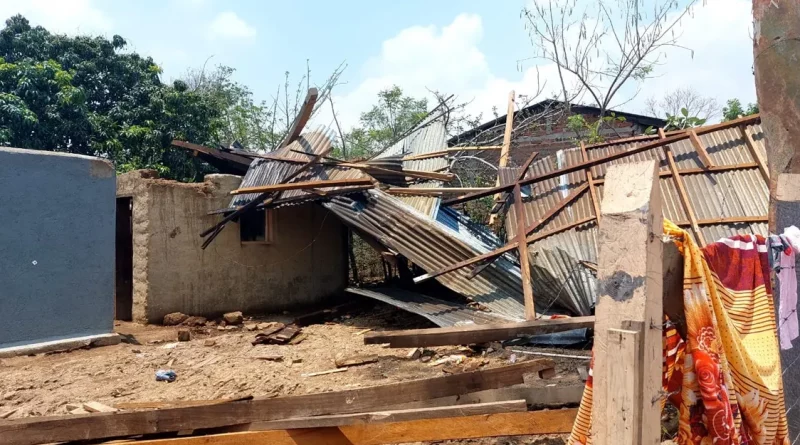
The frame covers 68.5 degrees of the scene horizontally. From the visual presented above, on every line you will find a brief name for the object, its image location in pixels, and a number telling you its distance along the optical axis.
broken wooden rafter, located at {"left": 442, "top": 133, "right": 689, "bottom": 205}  7.34
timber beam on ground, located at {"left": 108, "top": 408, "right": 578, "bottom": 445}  2.97
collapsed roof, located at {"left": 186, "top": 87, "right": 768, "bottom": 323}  7.07
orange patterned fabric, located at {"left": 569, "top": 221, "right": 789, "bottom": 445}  1.83
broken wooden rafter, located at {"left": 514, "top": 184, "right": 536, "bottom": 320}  6.46
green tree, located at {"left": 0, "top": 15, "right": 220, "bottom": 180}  14.98
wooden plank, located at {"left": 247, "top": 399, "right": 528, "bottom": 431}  2.98
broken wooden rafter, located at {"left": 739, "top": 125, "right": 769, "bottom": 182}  7.23
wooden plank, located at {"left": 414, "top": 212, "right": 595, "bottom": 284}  7.29
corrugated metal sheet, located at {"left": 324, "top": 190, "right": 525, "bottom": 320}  7.67
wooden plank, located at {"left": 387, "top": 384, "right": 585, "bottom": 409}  3.47
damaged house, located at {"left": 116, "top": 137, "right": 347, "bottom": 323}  9.08
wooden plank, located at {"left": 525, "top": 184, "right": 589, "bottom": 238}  7.49
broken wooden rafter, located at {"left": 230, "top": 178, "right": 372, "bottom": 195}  8.31
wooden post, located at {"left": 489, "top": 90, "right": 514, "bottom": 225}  11.47
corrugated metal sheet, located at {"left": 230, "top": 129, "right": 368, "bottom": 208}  8.93
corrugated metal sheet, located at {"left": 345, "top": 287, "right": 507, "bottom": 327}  7.22
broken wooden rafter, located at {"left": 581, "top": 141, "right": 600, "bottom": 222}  7.36
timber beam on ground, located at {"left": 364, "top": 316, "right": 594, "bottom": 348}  4.40
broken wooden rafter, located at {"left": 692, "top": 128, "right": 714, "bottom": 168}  7.54
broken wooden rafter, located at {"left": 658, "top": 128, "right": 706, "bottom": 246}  6.83
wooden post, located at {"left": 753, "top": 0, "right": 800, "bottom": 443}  2.51
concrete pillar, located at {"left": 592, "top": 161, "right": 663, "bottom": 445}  1.54
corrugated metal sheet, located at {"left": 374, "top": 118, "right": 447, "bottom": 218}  9.23
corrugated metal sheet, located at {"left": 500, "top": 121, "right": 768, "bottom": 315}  6.94
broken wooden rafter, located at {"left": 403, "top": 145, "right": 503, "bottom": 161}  10.40
